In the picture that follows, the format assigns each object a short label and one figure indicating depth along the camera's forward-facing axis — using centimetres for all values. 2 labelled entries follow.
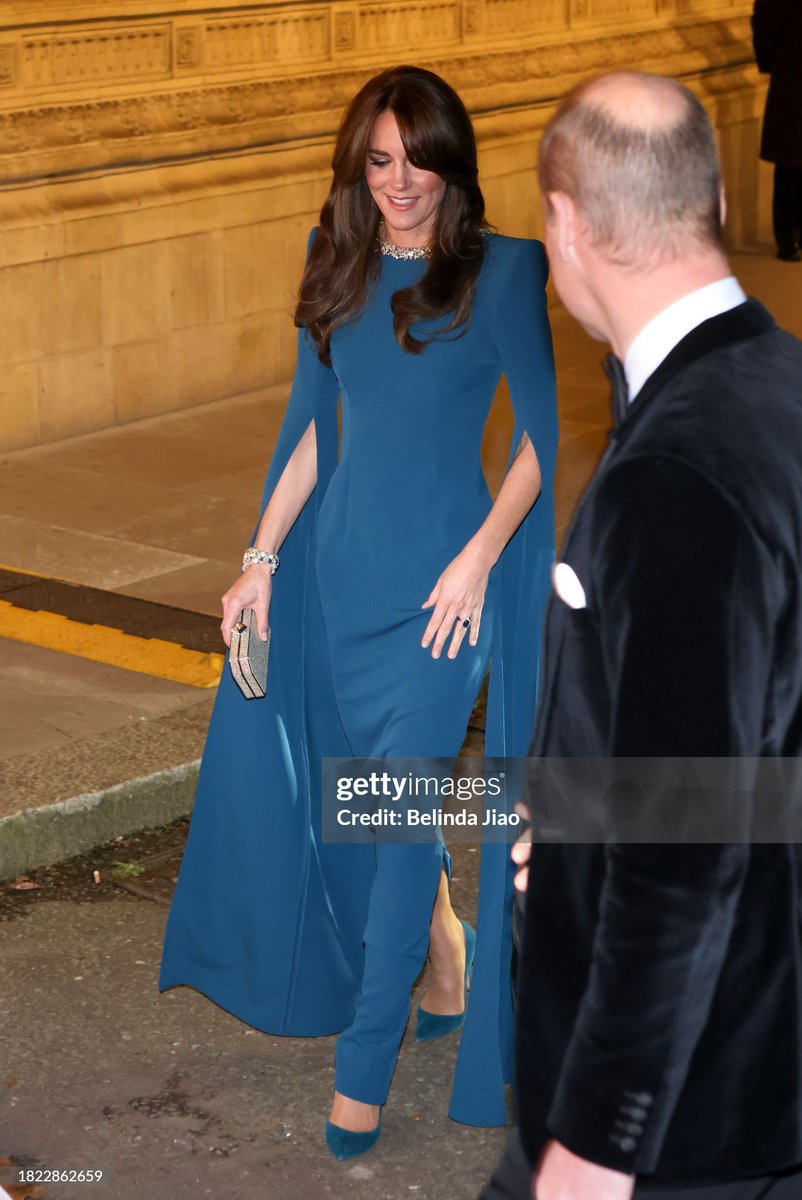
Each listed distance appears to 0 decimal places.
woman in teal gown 559
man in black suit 402
